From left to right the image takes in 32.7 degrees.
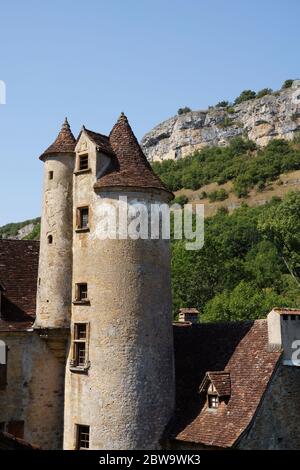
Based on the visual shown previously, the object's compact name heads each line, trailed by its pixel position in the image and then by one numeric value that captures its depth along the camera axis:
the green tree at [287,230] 64.50
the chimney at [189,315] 32.88
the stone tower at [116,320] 21.92
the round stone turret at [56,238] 24.69
